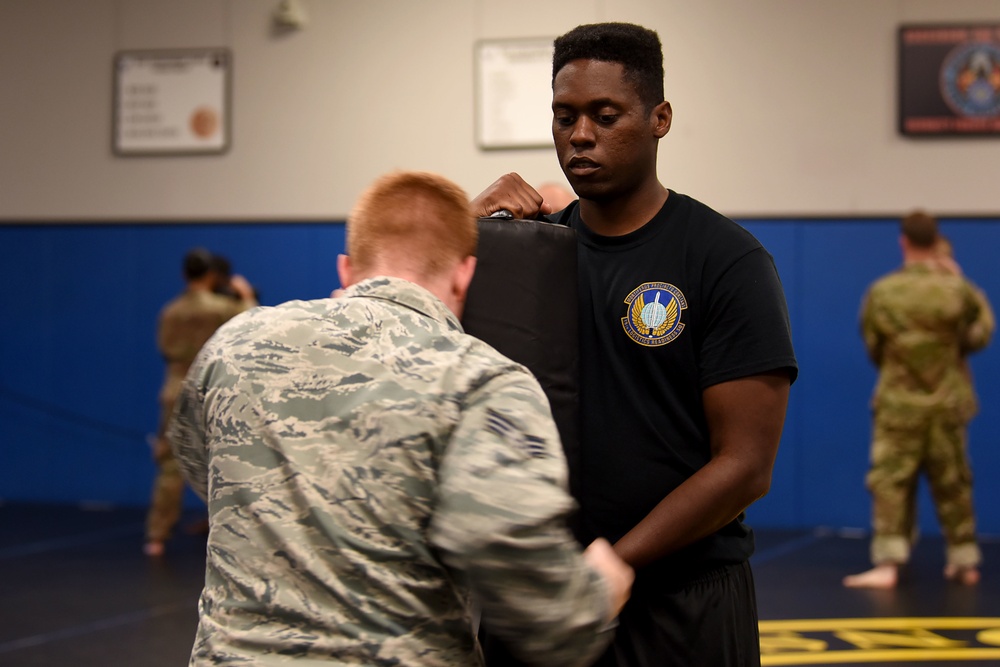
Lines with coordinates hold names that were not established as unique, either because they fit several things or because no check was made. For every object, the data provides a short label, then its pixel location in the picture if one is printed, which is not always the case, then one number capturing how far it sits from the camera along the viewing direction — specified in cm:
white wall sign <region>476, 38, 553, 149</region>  861
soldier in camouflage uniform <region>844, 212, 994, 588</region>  616
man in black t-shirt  183
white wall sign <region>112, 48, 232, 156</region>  916
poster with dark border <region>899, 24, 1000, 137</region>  827
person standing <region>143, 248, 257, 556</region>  715
